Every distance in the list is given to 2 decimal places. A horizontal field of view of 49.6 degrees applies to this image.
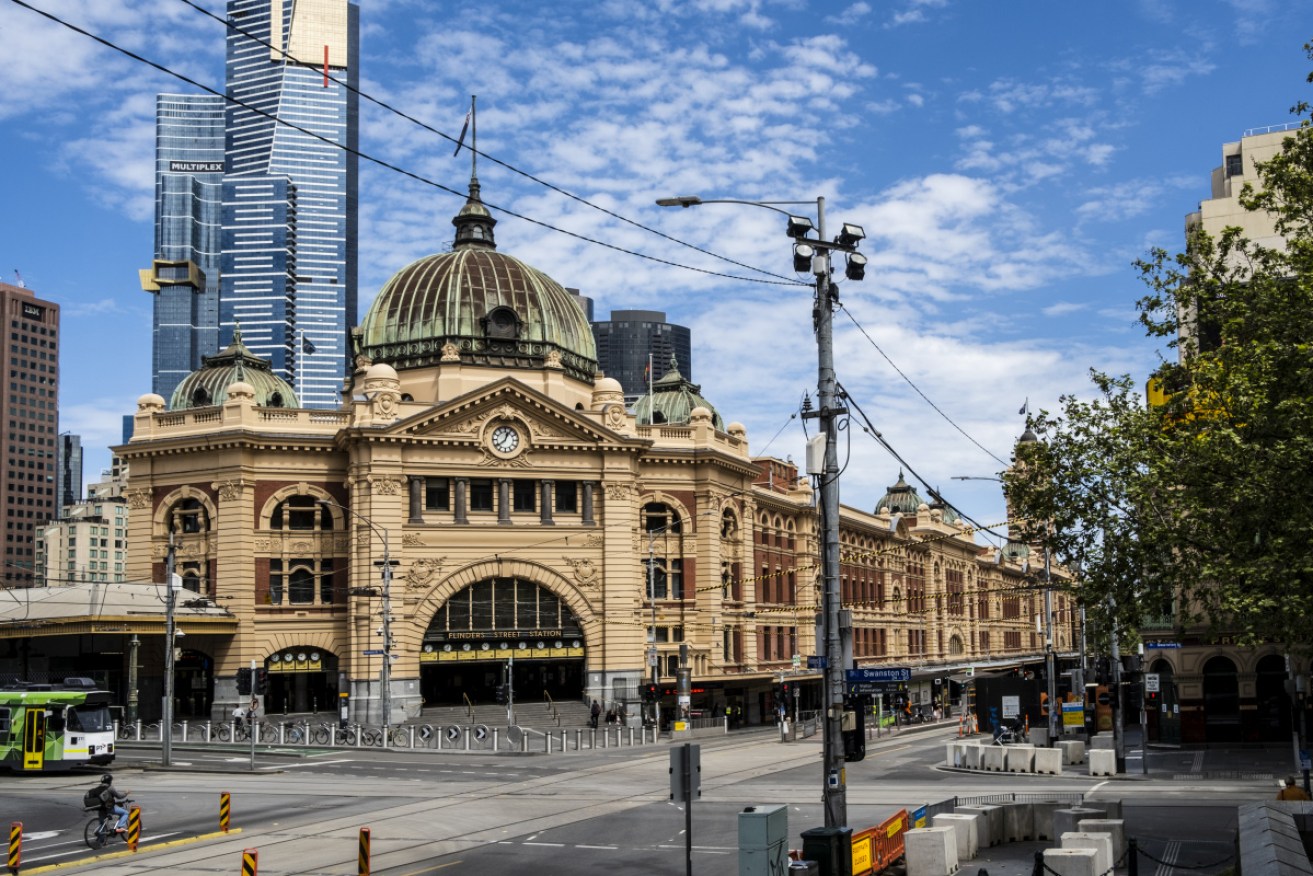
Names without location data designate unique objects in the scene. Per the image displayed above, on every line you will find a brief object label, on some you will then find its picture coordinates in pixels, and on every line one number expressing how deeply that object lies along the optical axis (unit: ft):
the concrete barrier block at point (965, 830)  87.81
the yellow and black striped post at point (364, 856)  80.02
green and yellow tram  150.30
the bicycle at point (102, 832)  99.76
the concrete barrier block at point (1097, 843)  78.38
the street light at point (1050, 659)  202.45
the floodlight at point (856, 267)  84.99
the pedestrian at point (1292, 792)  96.17
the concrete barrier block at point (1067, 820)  86.55
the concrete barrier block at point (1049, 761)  146.92
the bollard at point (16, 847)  86.63
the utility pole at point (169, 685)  162.61
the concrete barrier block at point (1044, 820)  97.60
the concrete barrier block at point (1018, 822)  95.81
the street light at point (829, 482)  79.56
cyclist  100.94
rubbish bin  73.97
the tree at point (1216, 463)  88.17
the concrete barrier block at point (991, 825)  92.64
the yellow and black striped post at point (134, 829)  98.02
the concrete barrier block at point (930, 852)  81.25
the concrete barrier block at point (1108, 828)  83.71
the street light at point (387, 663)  196.65
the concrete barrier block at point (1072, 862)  73.15
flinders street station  227.40
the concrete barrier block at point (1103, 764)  146.41
